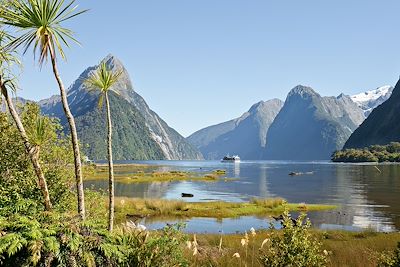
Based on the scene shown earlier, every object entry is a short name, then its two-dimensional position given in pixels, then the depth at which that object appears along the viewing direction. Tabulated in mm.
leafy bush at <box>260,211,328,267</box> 10414
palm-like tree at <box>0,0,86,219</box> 9602
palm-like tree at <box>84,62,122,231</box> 11898
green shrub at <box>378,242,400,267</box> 10641
